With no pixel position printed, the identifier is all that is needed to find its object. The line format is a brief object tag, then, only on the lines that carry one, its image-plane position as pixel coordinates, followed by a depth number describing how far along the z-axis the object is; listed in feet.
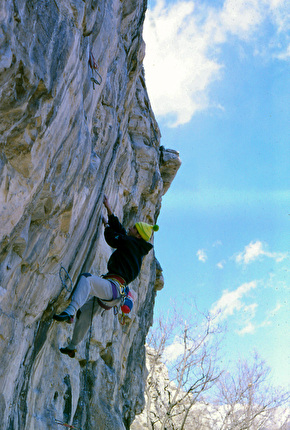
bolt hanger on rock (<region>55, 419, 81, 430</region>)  21.26
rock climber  17.94
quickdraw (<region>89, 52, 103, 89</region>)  18.60
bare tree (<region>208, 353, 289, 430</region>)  60.44
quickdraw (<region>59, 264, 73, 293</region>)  18.79
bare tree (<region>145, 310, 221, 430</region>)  58.34
